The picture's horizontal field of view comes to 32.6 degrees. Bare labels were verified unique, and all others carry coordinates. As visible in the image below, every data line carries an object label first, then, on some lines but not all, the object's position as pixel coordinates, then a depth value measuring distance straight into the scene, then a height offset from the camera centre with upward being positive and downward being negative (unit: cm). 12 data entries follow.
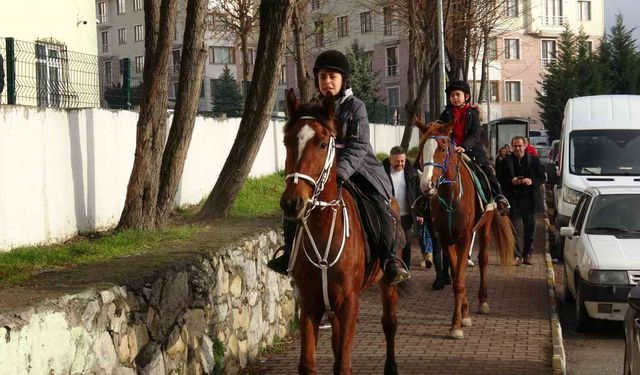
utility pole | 2979 +178
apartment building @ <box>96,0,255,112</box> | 8581 +668
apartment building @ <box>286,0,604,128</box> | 8231 +467
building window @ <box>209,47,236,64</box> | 8761 +460
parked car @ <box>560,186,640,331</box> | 1243 -180
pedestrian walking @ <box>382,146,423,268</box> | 1566 -110
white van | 1998 -91
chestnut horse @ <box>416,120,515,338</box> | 1228 -123
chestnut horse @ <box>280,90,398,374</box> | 728 -97
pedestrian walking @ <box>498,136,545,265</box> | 1984 -156
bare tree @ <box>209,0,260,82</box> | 4366 +394
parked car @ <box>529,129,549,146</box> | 6812 -223
